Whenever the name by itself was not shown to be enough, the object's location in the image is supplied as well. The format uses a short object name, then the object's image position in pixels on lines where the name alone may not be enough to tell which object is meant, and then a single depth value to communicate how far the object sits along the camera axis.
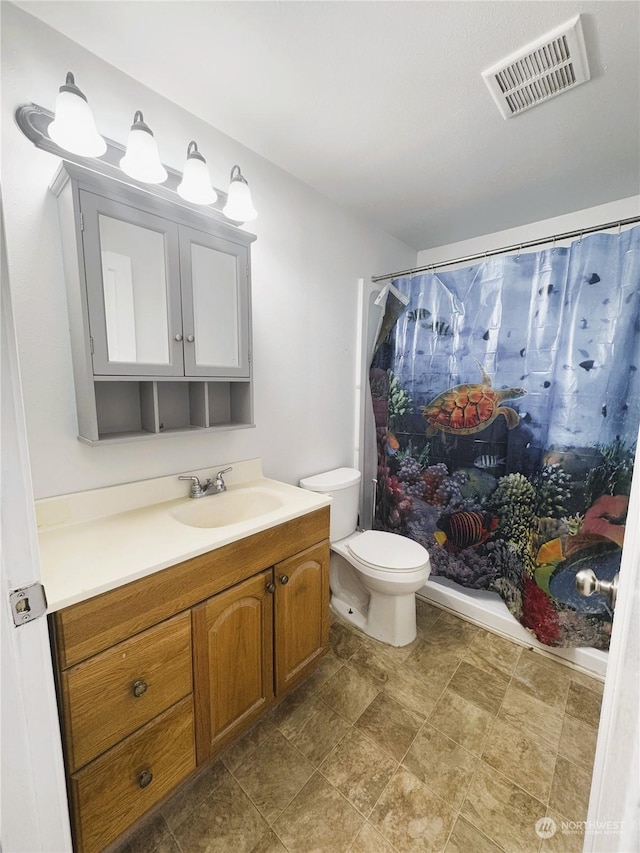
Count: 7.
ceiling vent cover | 1.02
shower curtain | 1.42
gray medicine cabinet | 1.01
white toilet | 1.61
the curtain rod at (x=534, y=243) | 1.36
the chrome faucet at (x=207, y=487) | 1.37
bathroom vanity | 0.80
